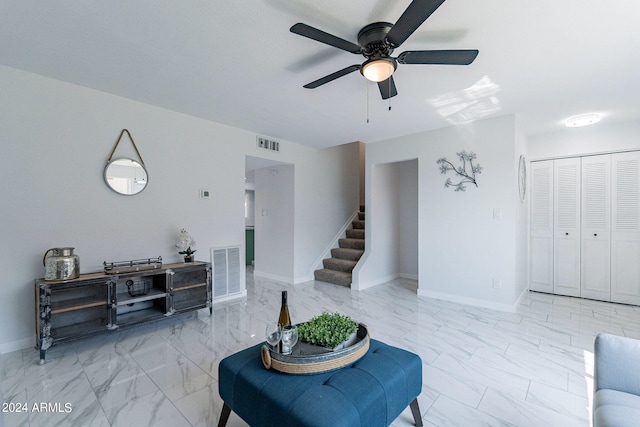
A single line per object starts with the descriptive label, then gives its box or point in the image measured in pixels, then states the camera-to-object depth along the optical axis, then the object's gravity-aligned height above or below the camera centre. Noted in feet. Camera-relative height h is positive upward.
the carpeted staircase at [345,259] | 17.25 -2.99
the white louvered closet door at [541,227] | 14.62 -0.74
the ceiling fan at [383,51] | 5.48 +3.47
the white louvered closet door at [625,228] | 12.59 -0.71
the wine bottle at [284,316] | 5.97 -2.19
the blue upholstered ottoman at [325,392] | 3.94 -2.69
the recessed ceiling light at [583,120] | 11.94 +3.93
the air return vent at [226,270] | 13.16 -2.69
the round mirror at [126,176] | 10.13 +1.34
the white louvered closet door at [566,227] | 13.94 -0.72
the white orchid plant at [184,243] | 11.50 -1.20
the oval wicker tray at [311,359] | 4.64 -2.43
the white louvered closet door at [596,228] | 13.23 -0.73
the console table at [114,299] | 7.87 -2.79
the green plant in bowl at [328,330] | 5.22 -2.22
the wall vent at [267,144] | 14.97 +3.70
